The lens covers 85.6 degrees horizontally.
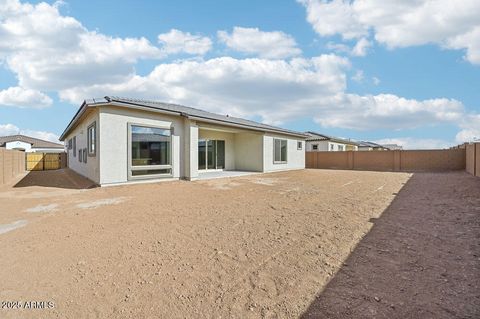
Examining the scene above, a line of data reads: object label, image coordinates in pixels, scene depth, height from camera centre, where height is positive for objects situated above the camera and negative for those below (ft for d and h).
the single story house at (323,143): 99.50 +5.51
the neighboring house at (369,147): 132.77 +5.44
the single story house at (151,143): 33.35 +2.24
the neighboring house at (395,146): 203.99 +8.30
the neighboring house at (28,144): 114.93 +5.75
